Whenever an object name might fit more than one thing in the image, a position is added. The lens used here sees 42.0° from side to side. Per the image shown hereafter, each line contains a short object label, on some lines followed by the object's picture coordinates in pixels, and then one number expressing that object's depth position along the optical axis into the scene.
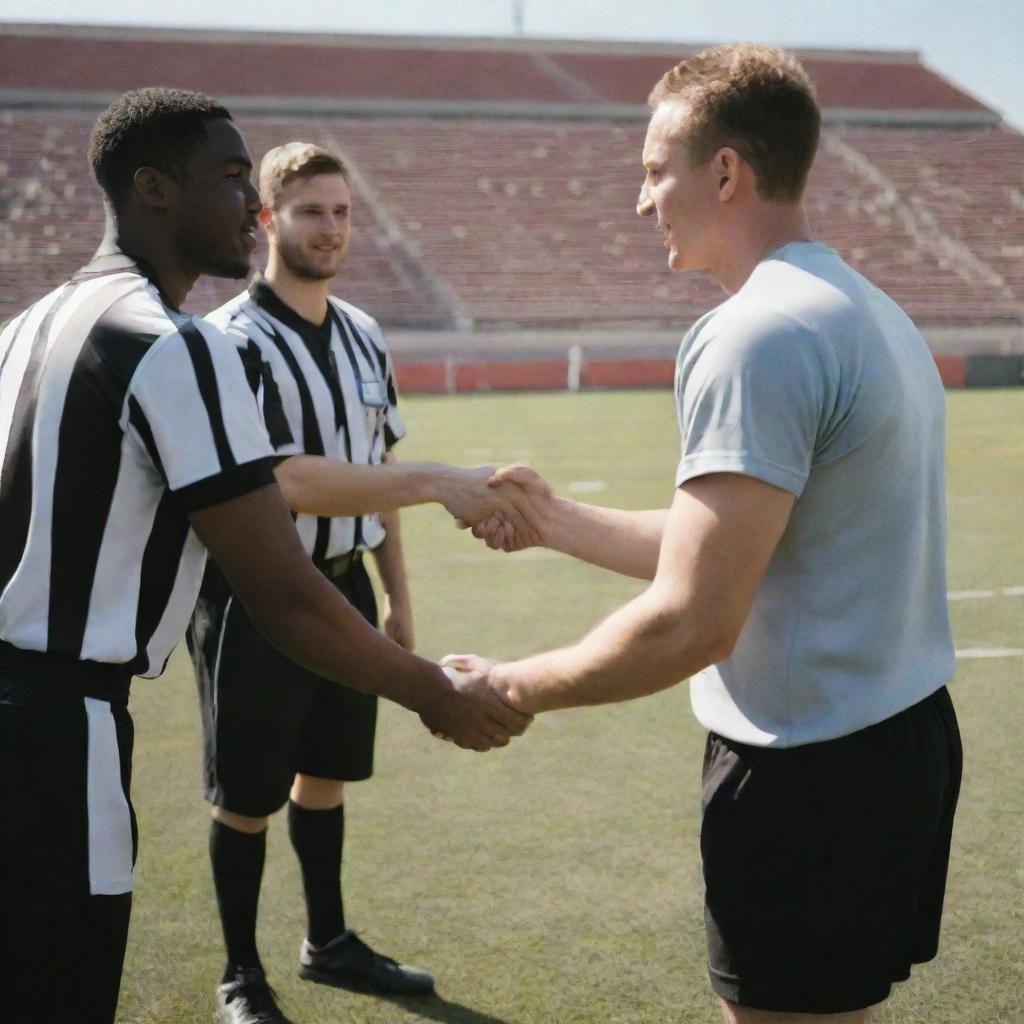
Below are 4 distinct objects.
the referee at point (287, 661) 3.25
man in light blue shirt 1.87
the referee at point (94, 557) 1.95
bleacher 31.58
